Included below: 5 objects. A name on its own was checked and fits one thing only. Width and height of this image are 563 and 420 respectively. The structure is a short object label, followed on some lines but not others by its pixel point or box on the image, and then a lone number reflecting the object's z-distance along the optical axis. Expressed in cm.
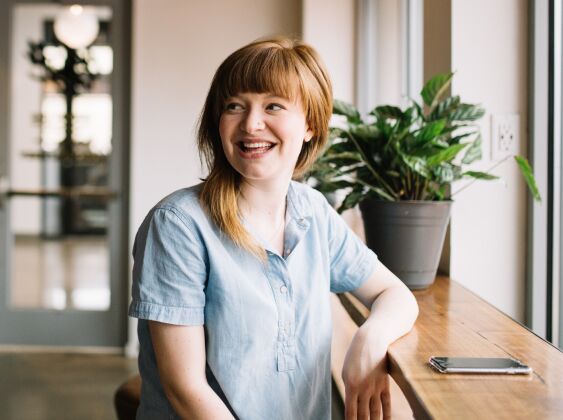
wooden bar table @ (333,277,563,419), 88
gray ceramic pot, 162
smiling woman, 117
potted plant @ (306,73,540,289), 159
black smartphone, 102
